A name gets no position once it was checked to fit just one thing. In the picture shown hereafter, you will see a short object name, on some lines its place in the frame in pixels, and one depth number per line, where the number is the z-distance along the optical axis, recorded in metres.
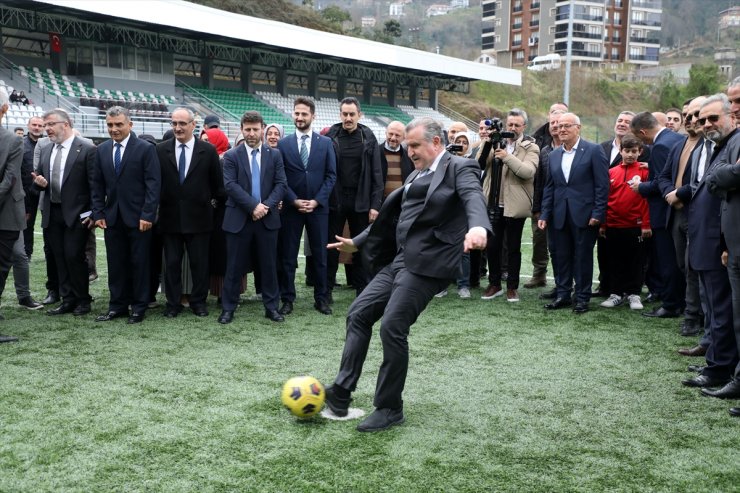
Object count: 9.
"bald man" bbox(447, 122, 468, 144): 8.46
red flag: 29.34
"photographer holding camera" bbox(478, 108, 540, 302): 8.13
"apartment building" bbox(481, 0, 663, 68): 83.19
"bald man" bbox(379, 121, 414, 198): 8.45
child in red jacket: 7.71
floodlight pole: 26.74
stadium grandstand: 26.55
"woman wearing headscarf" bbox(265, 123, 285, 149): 7.95
